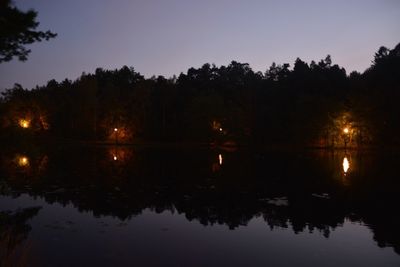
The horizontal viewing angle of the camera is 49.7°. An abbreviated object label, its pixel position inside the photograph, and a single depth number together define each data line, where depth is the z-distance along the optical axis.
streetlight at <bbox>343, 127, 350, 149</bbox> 57.53
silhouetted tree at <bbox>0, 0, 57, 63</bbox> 9.82
